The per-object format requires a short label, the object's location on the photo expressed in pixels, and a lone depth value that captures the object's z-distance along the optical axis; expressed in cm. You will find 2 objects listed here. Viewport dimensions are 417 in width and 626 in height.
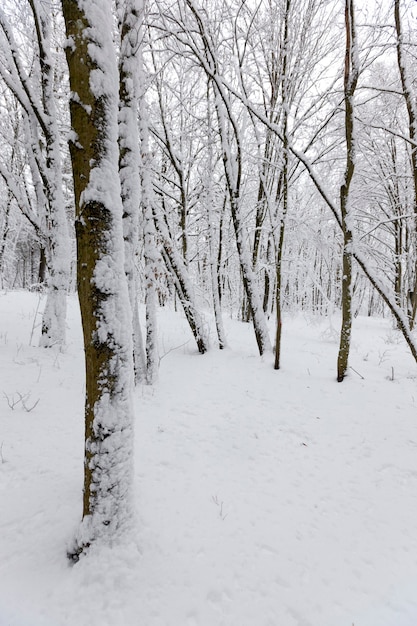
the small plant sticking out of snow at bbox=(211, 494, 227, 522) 273
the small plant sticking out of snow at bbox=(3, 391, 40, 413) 376
